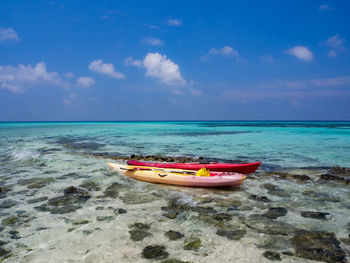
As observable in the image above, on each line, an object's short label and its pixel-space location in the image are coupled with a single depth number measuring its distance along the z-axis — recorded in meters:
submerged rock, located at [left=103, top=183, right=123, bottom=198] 8.51
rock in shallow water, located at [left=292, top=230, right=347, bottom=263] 4.57
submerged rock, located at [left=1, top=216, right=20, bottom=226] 6.12
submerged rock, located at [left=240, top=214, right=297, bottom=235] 5.64
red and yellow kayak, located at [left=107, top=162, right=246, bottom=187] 8.86
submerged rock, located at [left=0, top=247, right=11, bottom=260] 4.64
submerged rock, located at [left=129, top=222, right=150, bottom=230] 5.83
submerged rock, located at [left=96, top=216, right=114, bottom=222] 6.38
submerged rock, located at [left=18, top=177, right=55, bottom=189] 9.50
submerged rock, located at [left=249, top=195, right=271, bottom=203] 7.88
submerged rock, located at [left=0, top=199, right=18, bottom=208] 7.31
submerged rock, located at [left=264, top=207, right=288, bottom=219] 6.56
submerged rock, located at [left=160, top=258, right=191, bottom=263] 4.48
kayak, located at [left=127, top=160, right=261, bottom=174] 10.58
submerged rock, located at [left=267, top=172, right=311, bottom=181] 10.51
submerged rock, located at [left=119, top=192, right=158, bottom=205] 7.82
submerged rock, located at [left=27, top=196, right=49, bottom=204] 7.67
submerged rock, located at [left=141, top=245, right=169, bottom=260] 4.64
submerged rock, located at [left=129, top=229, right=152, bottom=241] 5.35
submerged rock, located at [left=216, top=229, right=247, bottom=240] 5.36
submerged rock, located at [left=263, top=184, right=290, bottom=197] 8.52
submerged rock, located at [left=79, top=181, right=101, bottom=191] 9.29
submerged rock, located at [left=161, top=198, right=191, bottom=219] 6.68
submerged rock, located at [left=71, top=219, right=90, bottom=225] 6.11
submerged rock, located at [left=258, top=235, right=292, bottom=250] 4.94
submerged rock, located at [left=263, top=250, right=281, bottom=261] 4.54
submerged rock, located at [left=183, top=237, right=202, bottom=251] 4.95
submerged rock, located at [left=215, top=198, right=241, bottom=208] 7.41
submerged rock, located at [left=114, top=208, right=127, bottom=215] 6.79
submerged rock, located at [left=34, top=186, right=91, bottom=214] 7.05
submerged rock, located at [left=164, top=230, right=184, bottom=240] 5.38
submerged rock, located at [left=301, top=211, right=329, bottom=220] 6.47
